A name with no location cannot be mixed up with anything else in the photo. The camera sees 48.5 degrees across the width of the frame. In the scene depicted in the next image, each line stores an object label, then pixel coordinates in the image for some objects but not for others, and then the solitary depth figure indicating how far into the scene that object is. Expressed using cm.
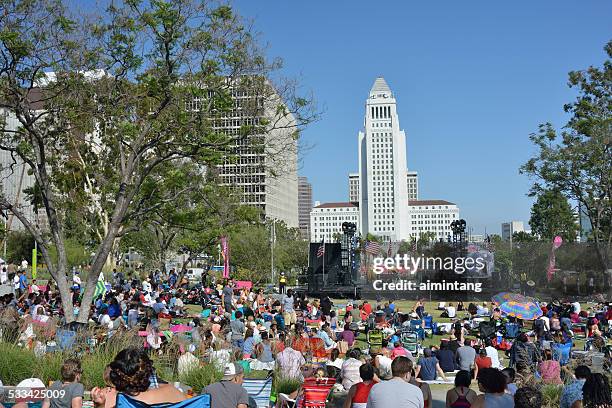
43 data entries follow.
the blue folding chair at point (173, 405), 406
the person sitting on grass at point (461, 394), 679
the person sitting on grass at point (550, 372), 1006
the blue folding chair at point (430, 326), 1986
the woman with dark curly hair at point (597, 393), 523
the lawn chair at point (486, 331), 1720
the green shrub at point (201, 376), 943
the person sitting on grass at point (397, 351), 1231
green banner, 3157
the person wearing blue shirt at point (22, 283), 2628
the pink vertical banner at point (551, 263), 3122
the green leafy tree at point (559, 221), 6150
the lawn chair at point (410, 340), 1598
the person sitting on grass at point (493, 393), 563
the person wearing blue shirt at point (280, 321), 1882
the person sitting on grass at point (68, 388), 641
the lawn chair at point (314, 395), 877
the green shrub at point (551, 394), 911
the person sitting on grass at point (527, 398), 513
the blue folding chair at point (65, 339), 1076
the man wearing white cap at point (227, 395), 627
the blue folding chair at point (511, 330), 1794
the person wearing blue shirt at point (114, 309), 1795
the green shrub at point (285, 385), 1005
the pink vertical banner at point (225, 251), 3184
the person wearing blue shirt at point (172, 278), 3418
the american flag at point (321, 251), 3486
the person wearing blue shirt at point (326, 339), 1564
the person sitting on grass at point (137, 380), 448
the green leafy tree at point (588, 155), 3094
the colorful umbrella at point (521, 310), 1923
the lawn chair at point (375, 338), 1694
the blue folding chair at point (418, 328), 1864
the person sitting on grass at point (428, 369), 1216
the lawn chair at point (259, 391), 878
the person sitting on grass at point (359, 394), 671
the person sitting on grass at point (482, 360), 1211
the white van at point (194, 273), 5297
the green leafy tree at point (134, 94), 1457
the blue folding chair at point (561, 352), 1316
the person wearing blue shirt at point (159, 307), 2138
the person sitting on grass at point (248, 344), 1371
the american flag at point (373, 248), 3350
